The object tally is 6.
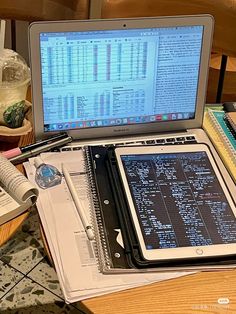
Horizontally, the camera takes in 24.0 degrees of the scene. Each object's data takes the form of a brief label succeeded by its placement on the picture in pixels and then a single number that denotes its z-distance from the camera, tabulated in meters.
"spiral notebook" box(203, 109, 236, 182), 1.16
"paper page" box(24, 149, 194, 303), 0.88
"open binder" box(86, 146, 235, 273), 0.92
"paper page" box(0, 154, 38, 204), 1.00
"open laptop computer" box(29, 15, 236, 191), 1.09
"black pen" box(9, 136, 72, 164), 1.12
